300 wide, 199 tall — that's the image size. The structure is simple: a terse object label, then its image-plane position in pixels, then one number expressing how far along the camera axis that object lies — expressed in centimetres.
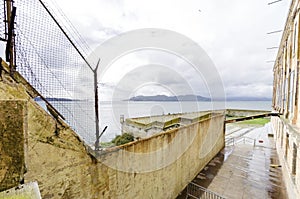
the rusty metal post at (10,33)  155
